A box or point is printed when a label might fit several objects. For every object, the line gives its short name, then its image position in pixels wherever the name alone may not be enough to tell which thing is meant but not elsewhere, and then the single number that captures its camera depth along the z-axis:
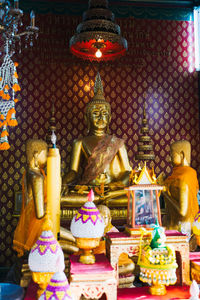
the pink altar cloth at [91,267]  1.80
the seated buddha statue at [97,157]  4.61
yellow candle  1.68
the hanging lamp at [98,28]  4.22
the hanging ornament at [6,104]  3.53
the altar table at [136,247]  2.01
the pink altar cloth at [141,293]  1.87
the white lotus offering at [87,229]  1.89
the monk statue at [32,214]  2.98
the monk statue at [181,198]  3.46
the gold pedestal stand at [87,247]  1.90
